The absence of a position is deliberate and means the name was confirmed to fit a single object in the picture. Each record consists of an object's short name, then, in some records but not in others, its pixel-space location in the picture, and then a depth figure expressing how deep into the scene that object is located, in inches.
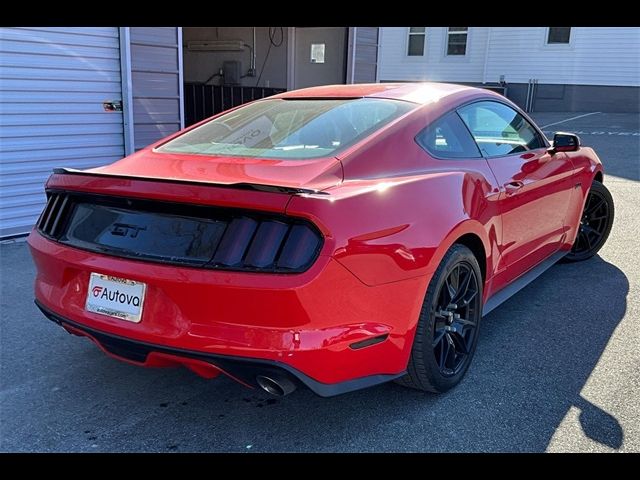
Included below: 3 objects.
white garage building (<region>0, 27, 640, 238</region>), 231.0
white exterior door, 224.7
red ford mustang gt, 86.5
